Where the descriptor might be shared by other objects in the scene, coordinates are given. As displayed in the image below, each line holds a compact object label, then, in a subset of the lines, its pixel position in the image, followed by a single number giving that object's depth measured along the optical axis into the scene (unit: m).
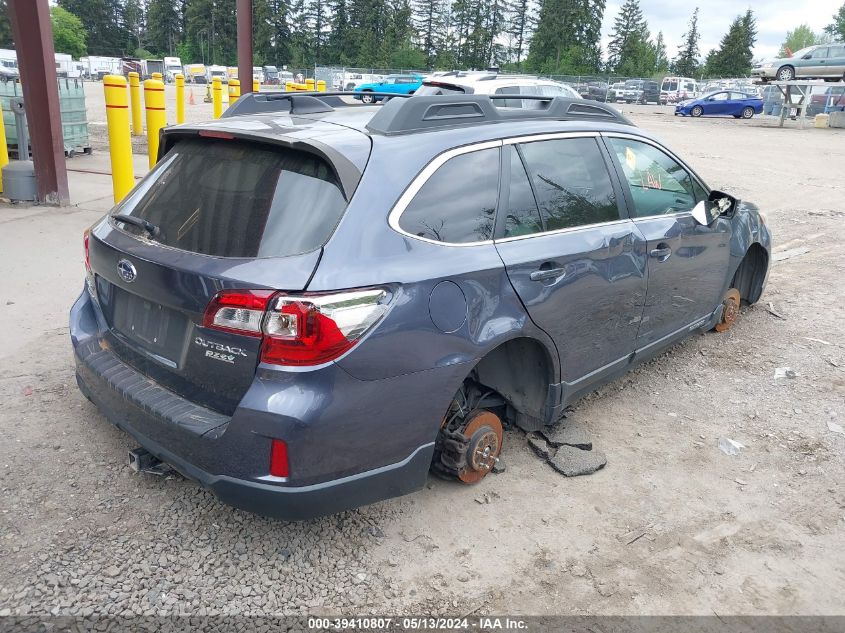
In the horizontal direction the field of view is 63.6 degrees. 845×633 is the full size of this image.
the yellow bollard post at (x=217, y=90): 17.94
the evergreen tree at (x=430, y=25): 99.06
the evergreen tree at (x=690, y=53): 101.31
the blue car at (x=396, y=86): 29.23
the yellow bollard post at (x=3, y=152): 9.08
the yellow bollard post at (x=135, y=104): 15.70
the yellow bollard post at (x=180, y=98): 18.08
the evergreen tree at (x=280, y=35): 97.36
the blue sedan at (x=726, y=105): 35.12
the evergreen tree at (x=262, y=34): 94.69
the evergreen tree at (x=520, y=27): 100.25
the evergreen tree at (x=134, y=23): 119.62
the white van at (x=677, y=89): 52.38
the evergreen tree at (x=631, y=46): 86.94
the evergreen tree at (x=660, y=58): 94.43
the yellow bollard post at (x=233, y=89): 16.78
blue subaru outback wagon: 2.48
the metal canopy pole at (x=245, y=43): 12.38
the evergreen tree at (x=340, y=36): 96.38
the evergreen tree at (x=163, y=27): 116.31
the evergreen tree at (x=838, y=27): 98.09
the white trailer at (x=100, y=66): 73.25
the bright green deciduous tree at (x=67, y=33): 89.50
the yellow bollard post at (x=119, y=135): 8.00
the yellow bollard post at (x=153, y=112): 9.55
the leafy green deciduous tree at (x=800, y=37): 116.31
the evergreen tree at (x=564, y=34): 88.88
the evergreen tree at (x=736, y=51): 83.50
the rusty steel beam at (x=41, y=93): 8.20
